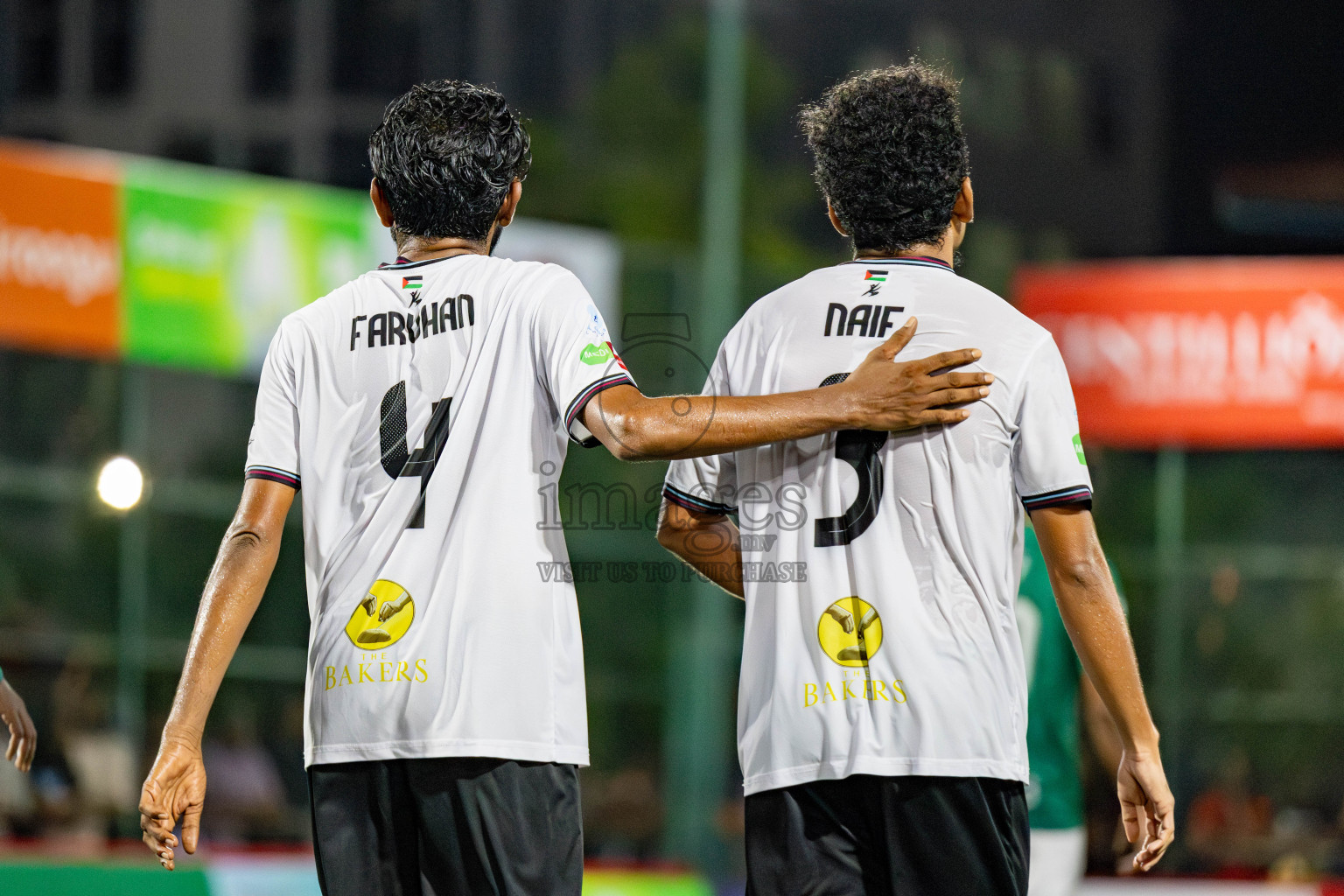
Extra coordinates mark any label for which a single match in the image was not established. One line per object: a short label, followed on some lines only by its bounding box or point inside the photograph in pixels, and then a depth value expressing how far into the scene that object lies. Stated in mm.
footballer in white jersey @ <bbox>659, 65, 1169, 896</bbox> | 6164
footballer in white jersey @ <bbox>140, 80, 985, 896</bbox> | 6195
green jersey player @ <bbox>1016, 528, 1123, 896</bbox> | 10719
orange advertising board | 21969
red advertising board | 28406
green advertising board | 23812
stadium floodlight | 17359
